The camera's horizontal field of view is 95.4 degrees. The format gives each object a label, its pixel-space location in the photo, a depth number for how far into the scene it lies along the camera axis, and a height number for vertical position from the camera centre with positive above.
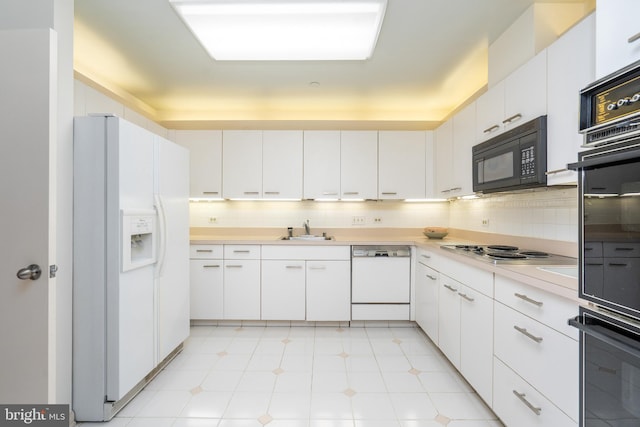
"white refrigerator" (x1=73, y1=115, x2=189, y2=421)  1.69 -0.32
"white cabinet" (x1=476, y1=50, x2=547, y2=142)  1.66 +0.75
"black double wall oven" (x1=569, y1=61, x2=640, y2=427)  0.80 -0.11
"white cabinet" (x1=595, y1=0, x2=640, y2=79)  0.84 +0.55
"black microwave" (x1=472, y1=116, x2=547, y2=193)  1.63 +0.35
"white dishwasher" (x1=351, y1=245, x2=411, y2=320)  3.10 -0.79
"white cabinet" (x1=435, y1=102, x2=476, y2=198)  2.51 +0.59
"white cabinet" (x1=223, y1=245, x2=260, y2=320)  3.10 -0.73
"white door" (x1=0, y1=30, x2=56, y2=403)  1.25 +0.01
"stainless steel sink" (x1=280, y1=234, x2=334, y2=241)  3.47 -0.29
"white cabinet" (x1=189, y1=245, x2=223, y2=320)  3.10 -0.80
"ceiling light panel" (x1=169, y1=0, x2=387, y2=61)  1.74 +1.24
